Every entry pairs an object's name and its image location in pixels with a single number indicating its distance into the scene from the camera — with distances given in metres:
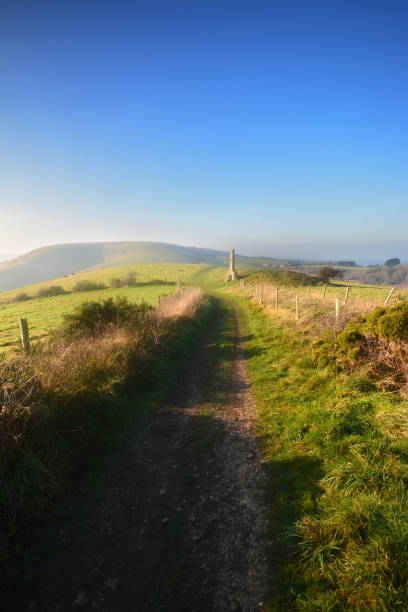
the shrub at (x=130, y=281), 63.86
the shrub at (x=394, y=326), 6.66
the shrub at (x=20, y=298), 52.16
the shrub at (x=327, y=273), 60.03
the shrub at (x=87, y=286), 60.05
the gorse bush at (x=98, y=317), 10.69
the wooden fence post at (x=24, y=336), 8.09
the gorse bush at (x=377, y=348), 6.60
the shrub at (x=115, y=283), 62.56
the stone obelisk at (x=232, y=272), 66.62
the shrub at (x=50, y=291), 56.03
